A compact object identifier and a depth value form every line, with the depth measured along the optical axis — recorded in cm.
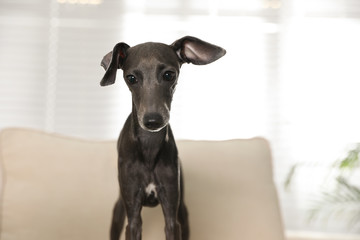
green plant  308
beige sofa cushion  176
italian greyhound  128
